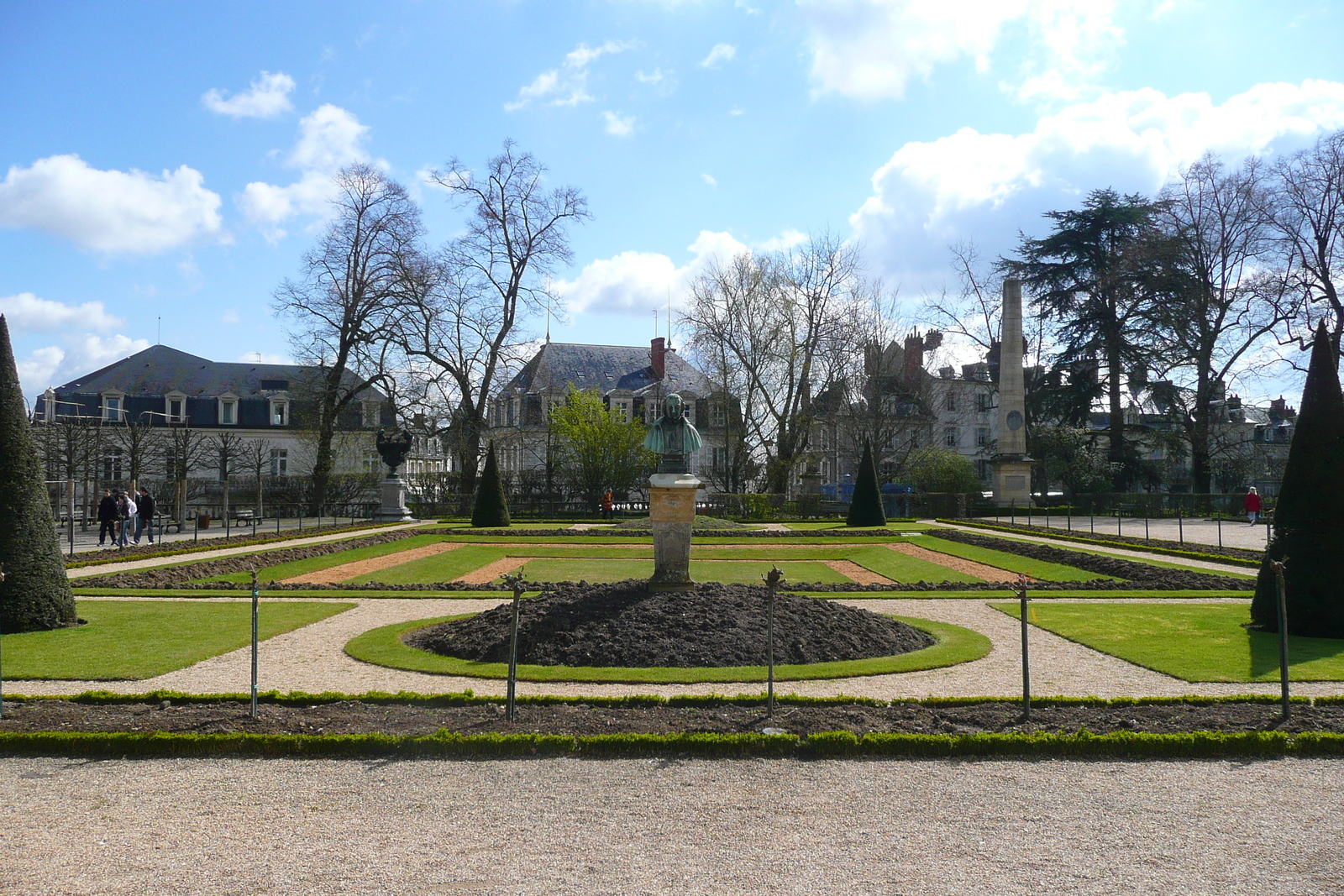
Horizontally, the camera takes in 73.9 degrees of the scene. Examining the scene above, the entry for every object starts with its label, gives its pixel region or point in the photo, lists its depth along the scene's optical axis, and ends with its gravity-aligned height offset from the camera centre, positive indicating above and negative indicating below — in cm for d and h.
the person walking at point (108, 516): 2531 -119
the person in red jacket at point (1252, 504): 3575 -148
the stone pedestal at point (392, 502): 3831 -130
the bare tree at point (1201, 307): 4488 +818
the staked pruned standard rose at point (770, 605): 728 -114
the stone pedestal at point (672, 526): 1298 -81
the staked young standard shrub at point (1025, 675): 746 -173
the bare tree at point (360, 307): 3981 +739
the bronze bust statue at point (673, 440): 1360 +47
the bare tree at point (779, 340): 4594 +673
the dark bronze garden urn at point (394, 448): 3734 +103
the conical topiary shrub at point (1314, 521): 1155 -71
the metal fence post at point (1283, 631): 739 -137
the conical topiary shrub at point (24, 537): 1167 -84
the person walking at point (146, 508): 2803 -110
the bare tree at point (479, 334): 4141 +627
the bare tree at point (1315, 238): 4069 +1066
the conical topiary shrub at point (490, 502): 3394 -117
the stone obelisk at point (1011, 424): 4259 +212
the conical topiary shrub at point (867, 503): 3444 -131
